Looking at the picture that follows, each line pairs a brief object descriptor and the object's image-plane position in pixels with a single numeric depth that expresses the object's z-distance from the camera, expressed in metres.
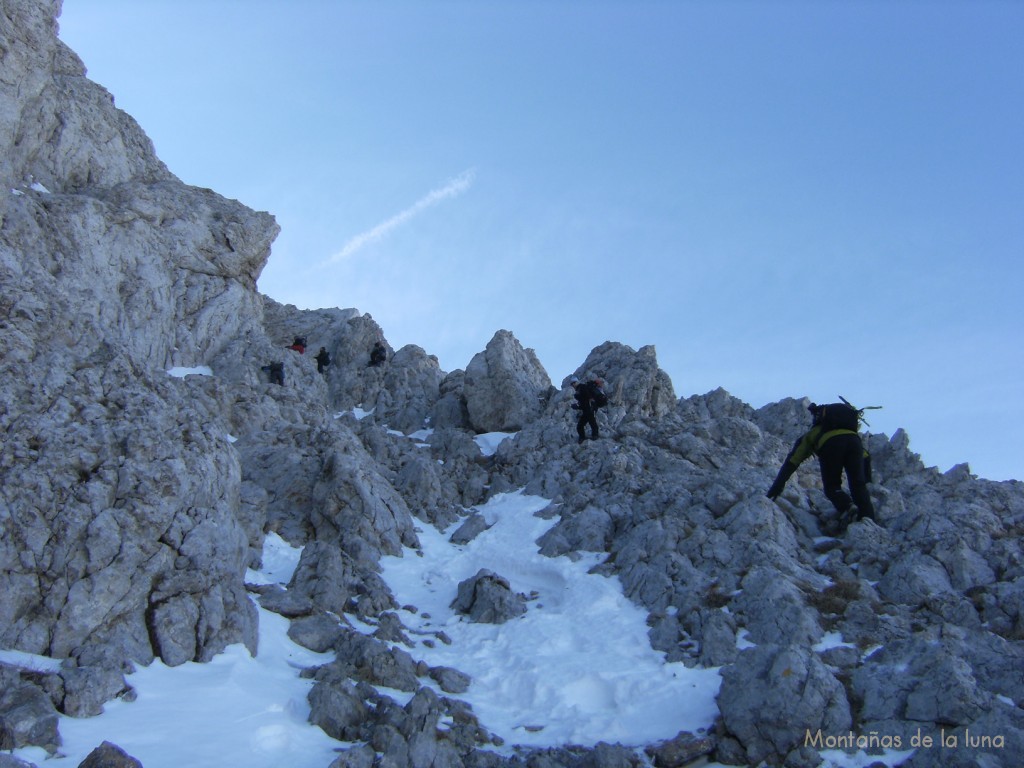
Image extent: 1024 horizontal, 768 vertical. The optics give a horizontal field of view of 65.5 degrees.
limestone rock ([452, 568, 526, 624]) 18.91
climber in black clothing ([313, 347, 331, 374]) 38.66
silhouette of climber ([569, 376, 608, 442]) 29.75
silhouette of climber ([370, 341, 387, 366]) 38.94
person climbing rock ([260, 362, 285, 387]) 31.22
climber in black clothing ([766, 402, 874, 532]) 20.70
